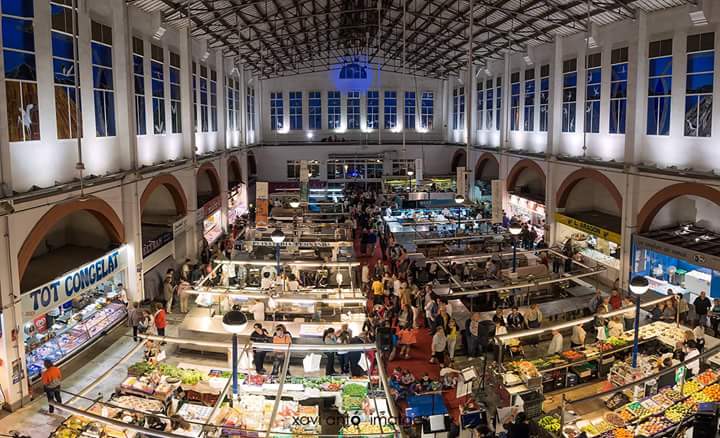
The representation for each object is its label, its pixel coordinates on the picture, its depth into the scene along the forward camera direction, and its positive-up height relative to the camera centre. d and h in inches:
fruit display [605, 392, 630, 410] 380.5 -157.0
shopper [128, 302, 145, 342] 551.8 -146.0
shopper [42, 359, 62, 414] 408.7 -149.1
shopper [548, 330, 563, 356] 468.4 -147.9
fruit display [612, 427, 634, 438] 337.1 -156.7
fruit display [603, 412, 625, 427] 350.9 -156.9
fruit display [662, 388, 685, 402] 367.9 -149.8
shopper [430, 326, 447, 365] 515.8 -163.3
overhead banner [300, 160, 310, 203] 928.9 -42.2
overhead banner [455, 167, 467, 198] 797.2 -39.8
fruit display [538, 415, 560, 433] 343.6 -154.3
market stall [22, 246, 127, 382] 452.4 -131.0
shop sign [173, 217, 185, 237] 740.7 -87.1
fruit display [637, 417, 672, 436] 343.8 -157.1
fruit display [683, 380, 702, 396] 375.2 -147.6
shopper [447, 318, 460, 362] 522.0 -158.0
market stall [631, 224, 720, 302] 594.5 -115.8
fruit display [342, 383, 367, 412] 366.6 -147.7
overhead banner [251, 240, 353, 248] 687.1 -105.4
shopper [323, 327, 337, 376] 441.4 -145.7
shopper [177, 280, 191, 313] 623.6 -148.3
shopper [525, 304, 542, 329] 538.9 -146.8
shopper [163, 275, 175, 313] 644.1 -144.1
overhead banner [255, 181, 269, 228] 743.0 -61.7
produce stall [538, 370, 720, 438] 343.9 -155.5
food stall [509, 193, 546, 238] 952.3 -95.9
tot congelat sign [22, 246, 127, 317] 440.5 -100.3
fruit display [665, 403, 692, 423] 351.6 -152.8
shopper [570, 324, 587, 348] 488.7 -148.1
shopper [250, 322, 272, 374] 423.4 -135.5
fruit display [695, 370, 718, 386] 385.1 -145.4
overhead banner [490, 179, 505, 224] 693.5 -58.1
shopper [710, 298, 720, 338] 539.8 -150.1
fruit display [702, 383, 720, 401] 370.6 -148.4
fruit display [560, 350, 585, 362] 426.6 -145.3
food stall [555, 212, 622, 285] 740.0 -115.5
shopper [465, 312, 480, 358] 520.5 -156.6
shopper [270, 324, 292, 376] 447.2 -136.2
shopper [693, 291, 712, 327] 555.5 -143.9
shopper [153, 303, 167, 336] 538.3 -144.2
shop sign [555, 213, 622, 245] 722.7 -99.3
